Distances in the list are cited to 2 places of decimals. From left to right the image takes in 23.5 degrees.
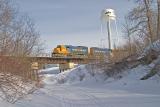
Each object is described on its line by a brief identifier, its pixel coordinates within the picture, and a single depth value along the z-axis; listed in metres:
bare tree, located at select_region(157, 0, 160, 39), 47.10
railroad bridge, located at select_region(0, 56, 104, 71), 92.74
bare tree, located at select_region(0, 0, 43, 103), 17.17
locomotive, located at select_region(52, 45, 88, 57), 95.42
